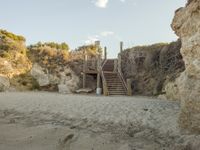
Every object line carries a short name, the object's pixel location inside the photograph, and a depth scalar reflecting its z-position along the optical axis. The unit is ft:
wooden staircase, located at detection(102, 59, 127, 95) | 32.23
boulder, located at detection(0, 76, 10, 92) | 35.49
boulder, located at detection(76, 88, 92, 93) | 36.15
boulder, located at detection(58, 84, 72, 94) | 36.09
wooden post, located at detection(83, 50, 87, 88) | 38.45
